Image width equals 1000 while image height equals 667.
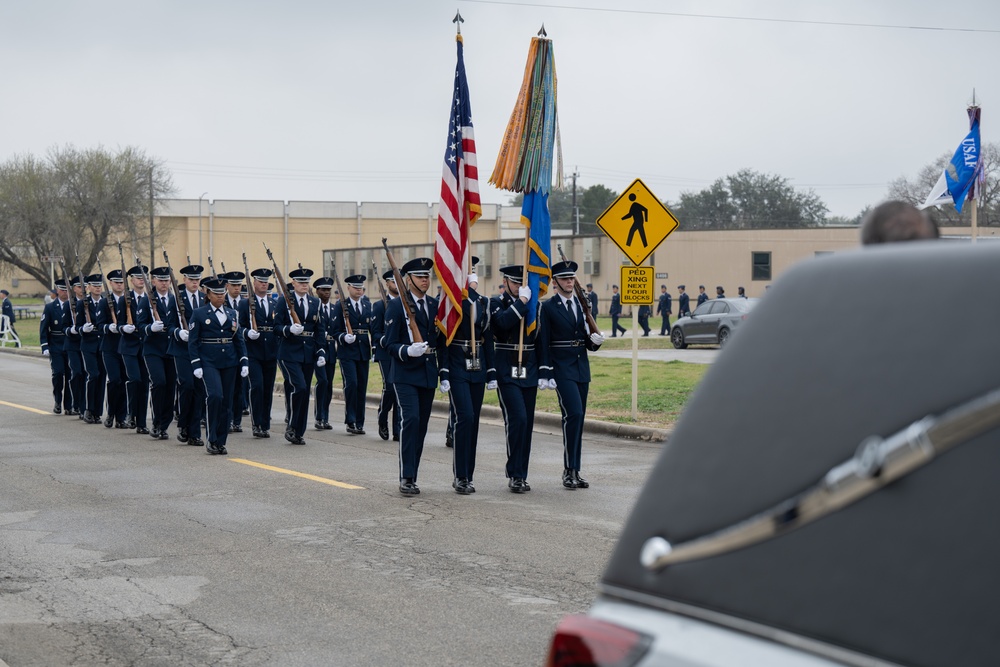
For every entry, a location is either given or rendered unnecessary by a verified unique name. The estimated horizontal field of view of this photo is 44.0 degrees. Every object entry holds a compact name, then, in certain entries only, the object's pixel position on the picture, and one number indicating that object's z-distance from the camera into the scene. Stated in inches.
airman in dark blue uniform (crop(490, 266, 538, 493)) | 438.0
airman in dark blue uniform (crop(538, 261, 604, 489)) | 446.3
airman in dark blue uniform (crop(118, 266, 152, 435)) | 689.6
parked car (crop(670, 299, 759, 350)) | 1368.1
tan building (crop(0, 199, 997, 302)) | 2427.4
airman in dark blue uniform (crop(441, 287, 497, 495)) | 434.9
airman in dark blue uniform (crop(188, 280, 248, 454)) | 574.9
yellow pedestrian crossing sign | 617.9
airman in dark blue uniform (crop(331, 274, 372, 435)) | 671.8
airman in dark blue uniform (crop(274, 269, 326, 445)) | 626.0
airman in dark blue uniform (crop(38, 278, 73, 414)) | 793.6
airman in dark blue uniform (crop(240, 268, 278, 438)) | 658.2
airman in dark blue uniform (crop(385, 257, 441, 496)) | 429.8
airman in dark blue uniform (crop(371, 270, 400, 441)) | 564.4
